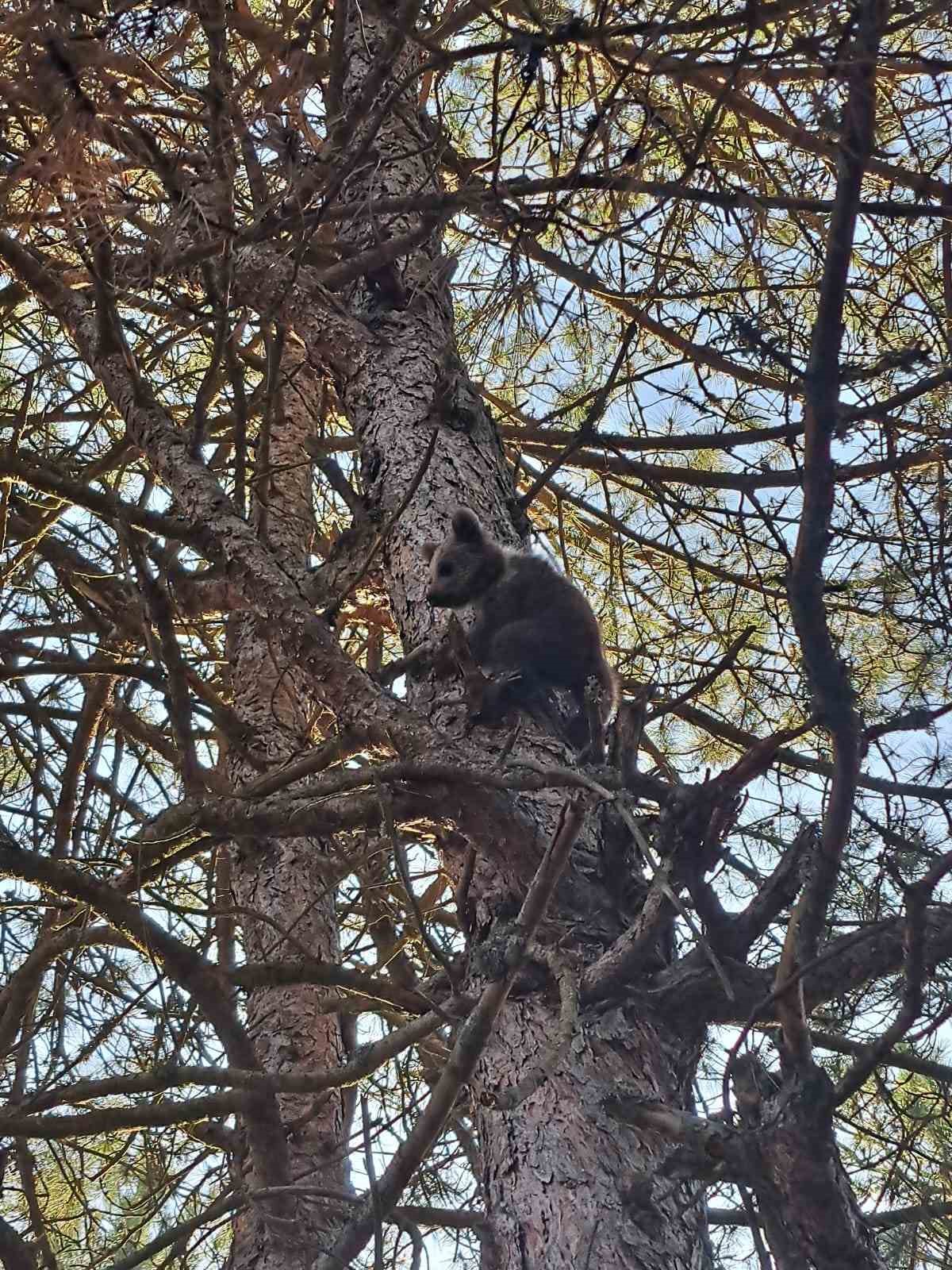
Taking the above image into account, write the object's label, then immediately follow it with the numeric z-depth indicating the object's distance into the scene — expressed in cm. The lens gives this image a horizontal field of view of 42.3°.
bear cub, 317
